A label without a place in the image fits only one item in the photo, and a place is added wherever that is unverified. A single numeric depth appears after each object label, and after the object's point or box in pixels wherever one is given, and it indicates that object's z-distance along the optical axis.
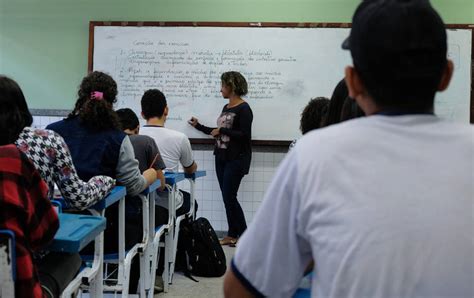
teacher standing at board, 3.94
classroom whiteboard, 4.18
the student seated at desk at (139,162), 2.35
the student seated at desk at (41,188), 1.16
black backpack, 3.21
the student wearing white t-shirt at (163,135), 3.10
